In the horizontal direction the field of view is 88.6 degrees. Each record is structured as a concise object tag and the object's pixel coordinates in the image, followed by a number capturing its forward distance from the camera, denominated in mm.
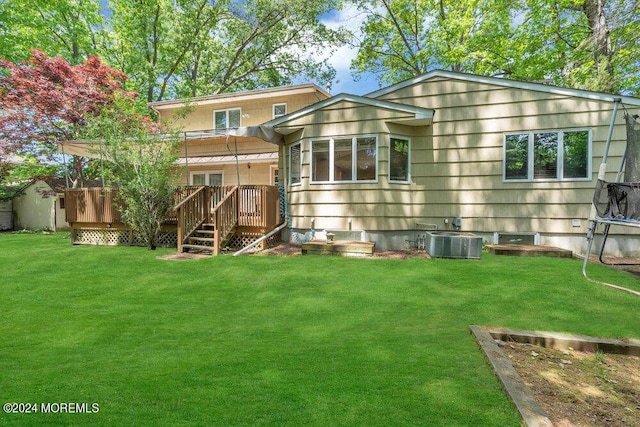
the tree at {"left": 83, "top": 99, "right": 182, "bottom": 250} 9742
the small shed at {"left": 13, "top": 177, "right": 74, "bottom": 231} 17406
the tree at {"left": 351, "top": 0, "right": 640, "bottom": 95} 11445
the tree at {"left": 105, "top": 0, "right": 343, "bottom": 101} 22375
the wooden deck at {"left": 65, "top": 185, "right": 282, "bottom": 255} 9609
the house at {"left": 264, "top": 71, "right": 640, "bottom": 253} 8781
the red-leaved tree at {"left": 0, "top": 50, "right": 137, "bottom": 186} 15008
